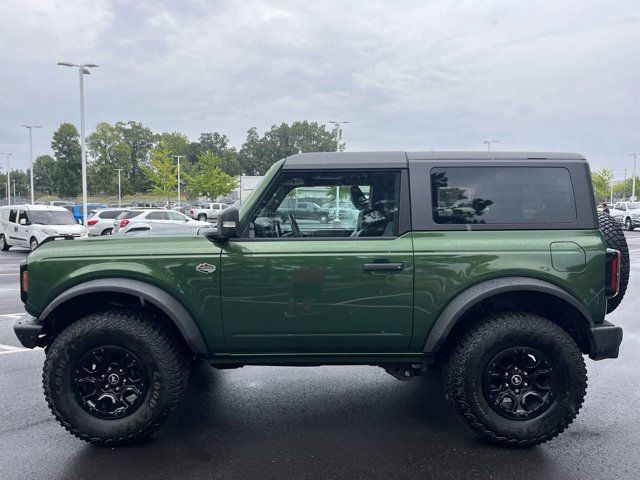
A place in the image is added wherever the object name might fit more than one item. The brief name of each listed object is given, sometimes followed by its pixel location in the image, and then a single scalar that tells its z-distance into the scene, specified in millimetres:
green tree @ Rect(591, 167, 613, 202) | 70500
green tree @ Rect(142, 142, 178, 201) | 52594
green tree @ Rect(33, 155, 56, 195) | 88862
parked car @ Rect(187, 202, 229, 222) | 40516
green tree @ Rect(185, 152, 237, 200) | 52438
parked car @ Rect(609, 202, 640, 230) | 32156
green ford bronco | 3514
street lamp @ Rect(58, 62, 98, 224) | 26303
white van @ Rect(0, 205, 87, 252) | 17688
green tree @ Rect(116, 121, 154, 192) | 105625
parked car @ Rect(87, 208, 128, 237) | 24672
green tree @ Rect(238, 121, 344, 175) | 110688
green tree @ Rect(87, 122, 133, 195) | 91000
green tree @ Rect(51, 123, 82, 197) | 84188
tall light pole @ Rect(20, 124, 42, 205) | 43219
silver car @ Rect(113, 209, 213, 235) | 22584
